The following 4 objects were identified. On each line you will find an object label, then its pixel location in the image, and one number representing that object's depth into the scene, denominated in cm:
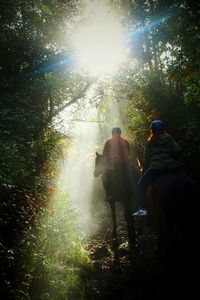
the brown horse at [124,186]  1044
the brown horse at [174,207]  674
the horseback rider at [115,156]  1055
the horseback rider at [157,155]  794
